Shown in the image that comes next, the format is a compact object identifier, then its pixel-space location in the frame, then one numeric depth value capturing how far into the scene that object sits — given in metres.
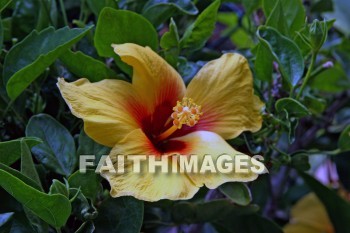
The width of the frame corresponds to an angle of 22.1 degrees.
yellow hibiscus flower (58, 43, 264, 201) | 0.44
